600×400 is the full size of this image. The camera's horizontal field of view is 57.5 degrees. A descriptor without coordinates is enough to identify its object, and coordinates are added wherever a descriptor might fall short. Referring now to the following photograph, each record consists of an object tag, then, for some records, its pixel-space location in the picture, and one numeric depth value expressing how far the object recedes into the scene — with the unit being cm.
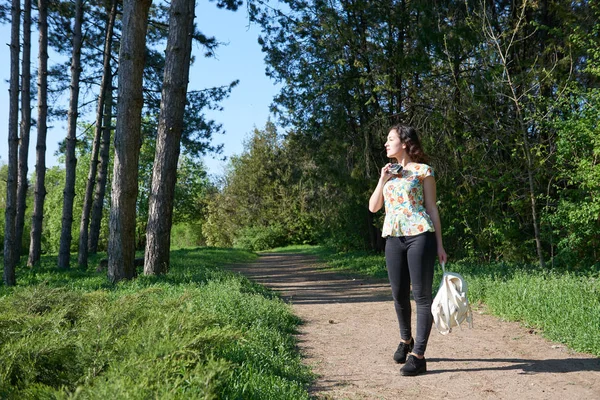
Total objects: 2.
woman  470
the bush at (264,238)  4106
